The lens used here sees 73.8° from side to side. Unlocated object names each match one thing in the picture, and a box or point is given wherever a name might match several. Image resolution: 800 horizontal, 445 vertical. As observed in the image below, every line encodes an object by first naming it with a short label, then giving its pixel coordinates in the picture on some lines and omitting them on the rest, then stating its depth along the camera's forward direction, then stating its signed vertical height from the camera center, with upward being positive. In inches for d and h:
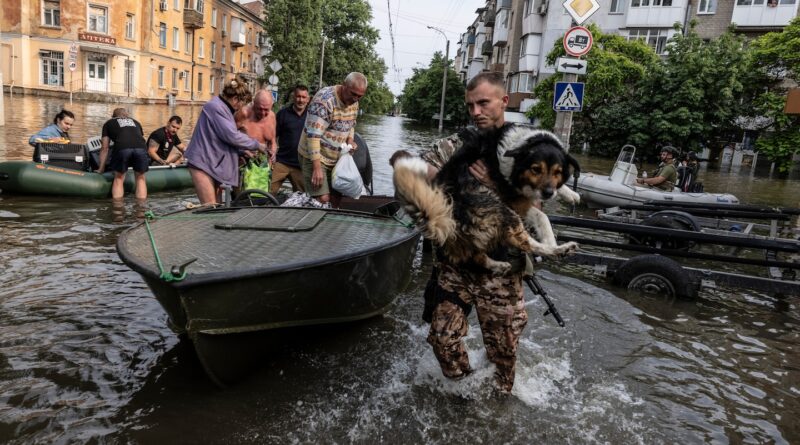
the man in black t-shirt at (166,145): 446.1 -28.4
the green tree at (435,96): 2655.0 +216.7
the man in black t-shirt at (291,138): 308.0 -8.5
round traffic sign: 421.4 +85.1
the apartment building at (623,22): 1273.4 +346.4
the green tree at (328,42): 1672.0 +293.9
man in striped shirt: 239.8 -1.4
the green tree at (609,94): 1115.9 +124.1
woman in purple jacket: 235.5 -11.6
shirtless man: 286.8 +0.1
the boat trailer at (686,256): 239.9 -48.4
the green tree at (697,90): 1041.5 +140.2
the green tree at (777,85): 1002.1 +164.0
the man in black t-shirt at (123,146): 354.0 -25.6
